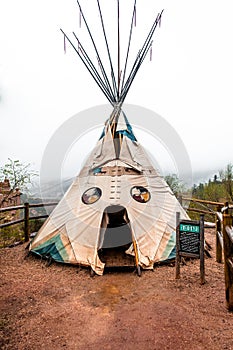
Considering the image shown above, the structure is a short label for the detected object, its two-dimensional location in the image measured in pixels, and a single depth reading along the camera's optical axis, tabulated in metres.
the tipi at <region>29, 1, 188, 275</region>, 4.09
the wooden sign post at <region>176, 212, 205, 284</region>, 3.45
